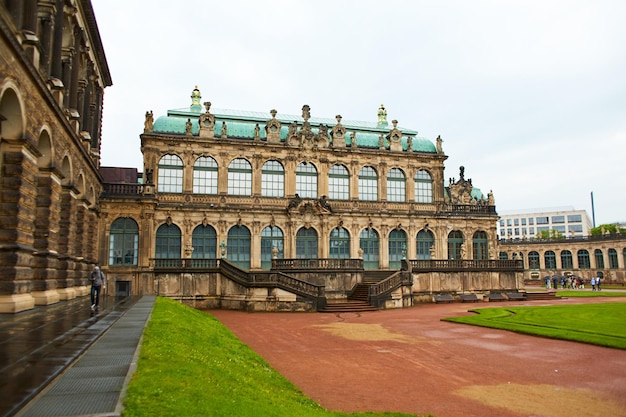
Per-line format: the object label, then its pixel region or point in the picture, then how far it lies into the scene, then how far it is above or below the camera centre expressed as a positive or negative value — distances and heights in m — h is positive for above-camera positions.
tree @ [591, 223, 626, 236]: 106.31 +8.03
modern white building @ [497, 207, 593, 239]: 164.12 +15.24
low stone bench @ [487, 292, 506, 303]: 44.22 -2.46
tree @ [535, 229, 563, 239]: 137.27 +9.52
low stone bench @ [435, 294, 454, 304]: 42.44 -2.42
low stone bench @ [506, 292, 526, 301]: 44.59 -2.44
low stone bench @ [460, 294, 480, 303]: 43.31 -2.48
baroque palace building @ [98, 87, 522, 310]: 40.09 +5.60
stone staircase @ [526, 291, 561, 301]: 44.91 -2.53
